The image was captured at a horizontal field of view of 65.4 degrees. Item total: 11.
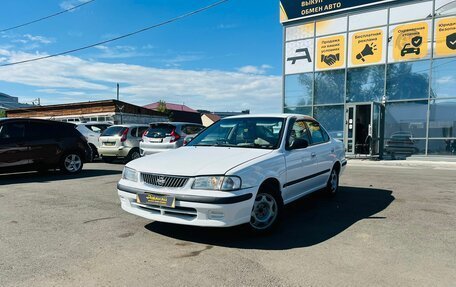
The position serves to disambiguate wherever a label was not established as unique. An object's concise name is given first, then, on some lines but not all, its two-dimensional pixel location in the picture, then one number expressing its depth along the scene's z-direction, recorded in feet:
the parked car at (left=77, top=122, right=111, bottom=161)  47.03
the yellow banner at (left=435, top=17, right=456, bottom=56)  50.57
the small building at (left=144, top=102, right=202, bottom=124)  203.14
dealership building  51.72
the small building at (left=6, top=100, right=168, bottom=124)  96.84
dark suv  28.58
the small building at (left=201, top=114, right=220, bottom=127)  235.13
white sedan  13.06
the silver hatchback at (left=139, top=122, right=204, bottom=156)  38.06
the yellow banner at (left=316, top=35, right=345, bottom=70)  59.21
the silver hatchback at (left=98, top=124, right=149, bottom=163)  42.37
